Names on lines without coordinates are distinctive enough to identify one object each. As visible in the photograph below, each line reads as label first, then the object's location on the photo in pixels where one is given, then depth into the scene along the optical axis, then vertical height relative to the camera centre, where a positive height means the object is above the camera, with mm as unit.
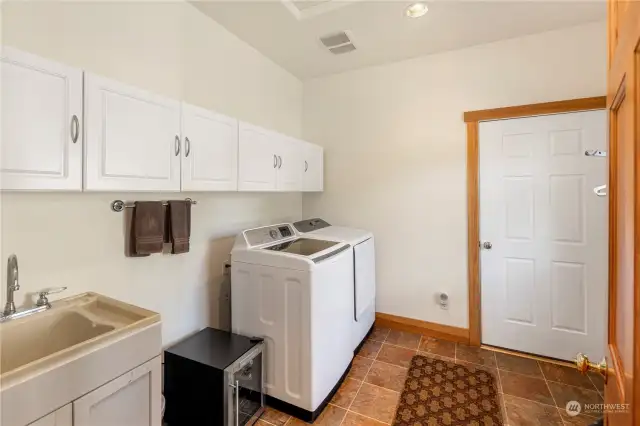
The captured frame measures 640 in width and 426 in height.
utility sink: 1202 -487
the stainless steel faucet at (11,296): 1250 -351
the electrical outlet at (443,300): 2896 -846
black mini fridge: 1660 -991
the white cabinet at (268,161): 2135 +430
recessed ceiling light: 2162 +1516
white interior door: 2381 -176
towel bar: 1677 +48
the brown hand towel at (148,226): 1731 -76
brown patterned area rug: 1870 -1276
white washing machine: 1828 -654
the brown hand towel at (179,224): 1890 -69
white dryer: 2451 -473
